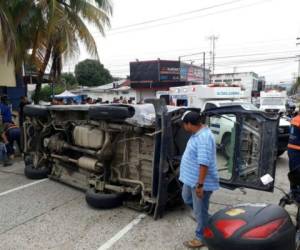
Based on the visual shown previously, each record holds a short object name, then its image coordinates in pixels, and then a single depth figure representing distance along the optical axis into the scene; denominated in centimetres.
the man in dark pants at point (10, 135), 926
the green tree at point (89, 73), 6350
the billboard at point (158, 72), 3511
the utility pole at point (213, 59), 5722
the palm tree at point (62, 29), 1108
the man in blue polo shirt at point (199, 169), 353
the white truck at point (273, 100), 2898
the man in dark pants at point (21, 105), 1063
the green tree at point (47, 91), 3822
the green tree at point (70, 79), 6206
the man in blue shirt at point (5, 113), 930
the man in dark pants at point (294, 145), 416
